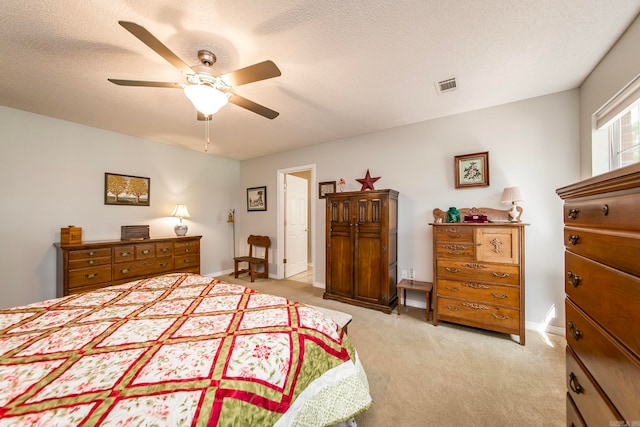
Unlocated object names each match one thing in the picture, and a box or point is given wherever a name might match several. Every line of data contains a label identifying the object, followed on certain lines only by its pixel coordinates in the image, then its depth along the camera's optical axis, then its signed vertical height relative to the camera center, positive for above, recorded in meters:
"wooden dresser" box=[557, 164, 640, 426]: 0.62 -0.27
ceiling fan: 1.49 +0.97
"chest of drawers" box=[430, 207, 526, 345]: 2.22 -0.62
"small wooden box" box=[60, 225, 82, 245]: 2.90 -0.25
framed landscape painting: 3.46 +0.40
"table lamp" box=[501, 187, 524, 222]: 2.38 +0.17
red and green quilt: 0.70 -0.57
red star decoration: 3.39 +0.48
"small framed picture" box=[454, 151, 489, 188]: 2.73 +0.54
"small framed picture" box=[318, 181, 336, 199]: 3.93 +0.47
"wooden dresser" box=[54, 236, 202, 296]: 2.77 -0.63
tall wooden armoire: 3.00 -0.46
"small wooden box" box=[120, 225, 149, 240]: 3.42 -0.25
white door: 4.75 -0.23
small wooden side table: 2.74 -0.90
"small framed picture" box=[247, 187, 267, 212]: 4.87 +0.35
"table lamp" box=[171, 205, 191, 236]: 4.00 +0.00
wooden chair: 4.48 -0.89
